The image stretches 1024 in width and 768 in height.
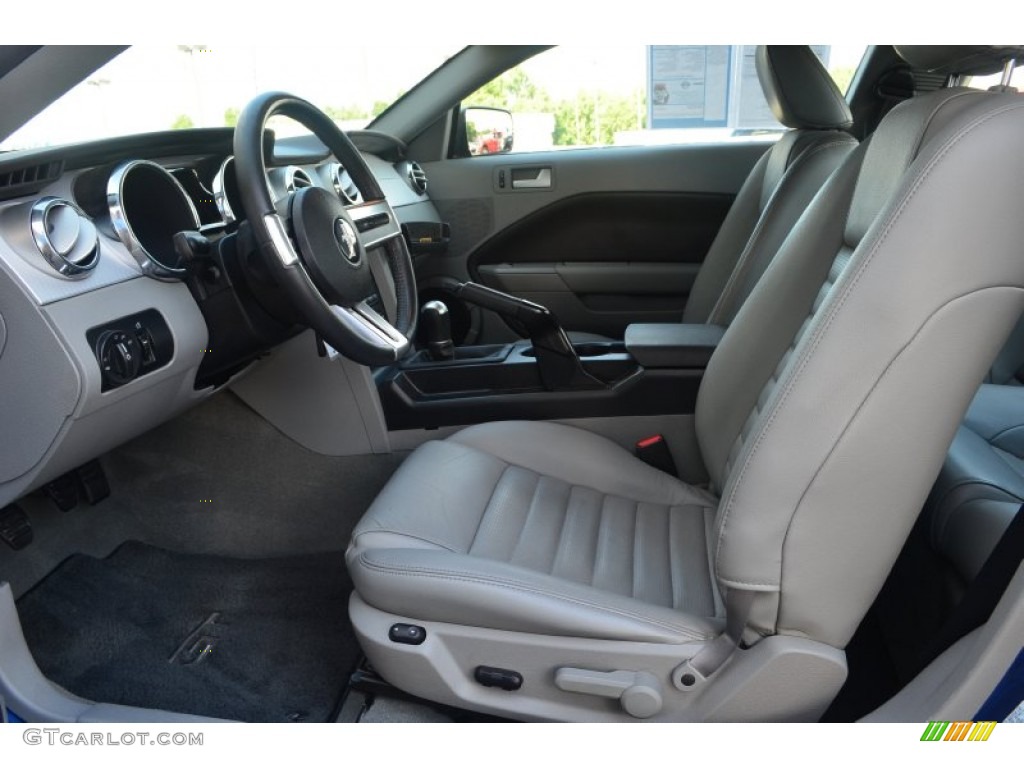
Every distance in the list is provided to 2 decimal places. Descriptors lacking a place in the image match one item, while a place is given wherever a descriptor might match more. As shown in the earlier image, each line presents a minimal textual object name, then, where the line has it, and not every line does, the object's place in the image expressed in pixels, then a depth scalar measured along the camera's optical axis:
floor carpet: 1.55
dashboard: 1.20
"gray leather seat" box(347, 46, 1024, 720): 0.90
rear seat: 1.23
